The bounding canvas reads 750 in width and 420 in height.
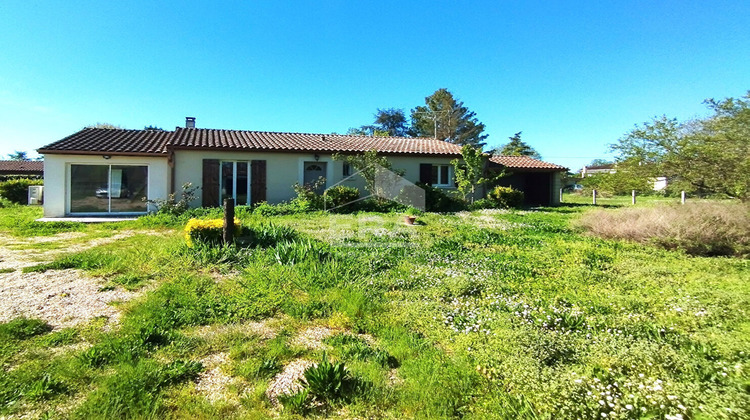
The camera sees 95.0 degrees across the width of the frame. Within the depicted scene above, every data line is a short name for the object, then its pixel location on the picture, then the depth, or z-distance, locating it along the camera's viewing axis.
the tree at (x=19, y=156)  56.31
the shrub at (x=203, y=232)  6.73
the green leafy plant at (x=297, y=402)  2.37
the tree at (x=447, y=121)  46.28
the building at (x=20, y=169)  31.99
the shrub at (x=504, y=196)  17.50
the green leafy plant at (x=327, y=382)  2.50
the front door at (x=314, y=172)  15.77
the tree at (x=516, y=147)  44.44
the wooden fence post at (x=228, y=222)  6.61
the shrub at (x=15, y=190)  18.57
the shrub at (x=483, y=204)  16.55
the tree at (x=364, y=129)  47.91
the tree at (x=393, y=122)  48.62
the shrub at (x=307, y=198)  13.93
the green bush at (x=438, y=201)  15.51
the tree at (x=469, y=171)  15.95
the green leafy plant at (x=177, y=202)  12.79
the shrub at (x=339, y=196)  14.16
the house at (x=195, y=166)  13.12
